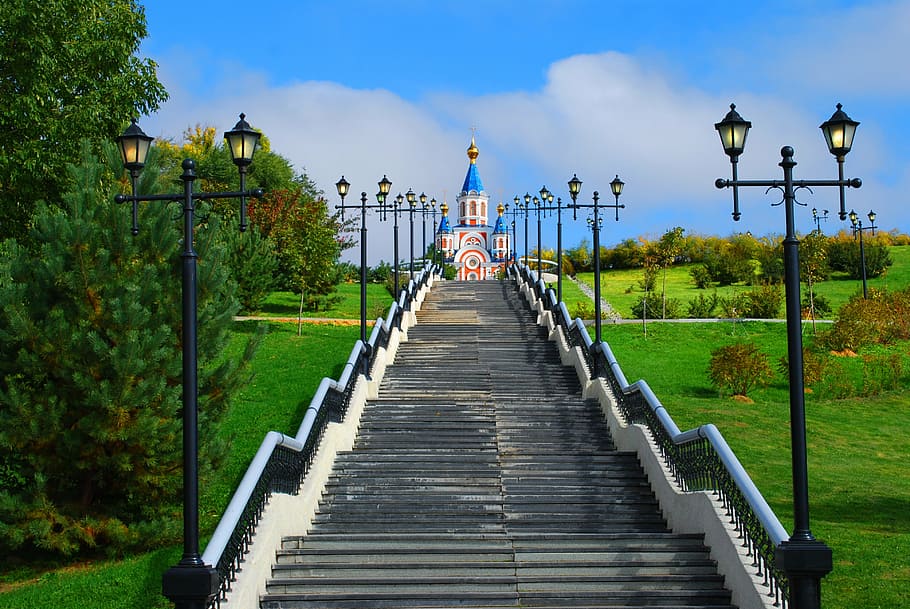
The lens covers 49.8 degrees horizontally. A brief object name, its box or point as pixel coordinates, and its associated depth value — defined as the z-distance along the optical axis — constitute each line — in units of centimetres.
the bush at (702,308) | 4259
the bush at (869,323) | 3247
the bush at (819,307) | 4347
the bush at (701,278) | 6116
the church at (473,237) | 8719
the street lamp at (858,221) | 4468
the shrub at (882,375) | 2714
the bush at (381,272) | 6385
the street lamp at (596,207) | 2189
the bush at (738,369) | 2573
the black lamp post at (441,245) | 4312
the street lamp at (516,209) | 4531
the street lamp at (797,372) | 883
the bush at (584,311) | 3991
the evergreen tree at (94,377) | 1272
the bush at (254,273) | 3538
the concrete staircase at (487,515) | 1097
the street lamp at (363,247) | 2083
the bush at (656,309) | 4288
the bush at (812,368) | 2641
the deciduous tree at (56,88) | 1909
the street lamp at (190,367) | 897
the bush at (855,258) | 6381
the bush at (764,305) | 4097
